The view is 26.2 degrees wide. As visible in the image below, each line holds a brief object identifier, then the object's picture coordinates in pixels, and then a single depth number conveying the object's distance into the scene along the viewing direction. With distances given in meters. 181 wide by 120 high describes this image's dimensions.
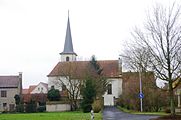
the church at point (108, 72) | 91.69
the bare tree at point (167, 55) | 31.27
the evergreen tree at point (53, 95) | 69.50
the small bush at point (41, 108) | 71.62
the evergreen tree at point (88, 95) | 56.59
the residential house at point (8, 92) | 88.00
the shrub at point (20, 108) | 73.69
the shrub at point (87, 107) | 56.34
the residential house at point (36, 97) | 78.74
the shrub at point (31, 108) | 72.44
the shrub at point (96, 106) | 51.08
